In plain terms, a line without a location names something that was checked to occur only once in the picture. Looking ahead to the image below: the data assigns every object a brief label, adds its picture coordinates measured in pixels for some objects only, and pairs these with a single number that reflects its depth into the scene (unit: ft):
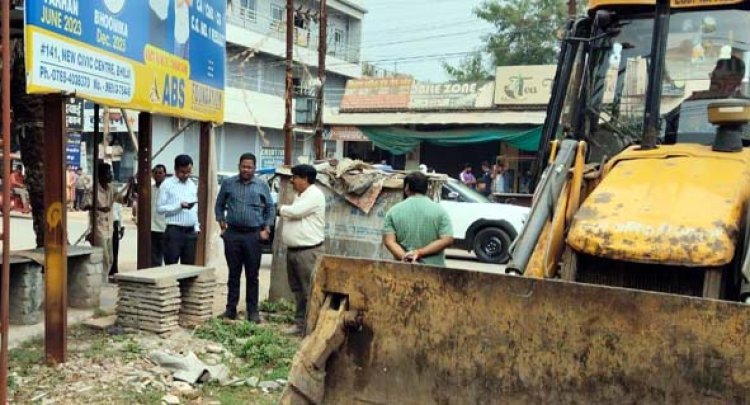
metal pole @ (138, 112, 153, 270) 30.27
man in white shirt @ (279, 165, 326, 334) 24.49
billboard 17.97
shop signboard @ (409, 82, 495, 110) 78.95
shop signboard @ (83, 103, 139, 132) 84.69
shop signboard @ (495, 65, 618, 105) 75.10
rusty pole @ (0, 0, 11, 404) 13.71
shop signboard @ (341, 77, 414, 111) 84.02
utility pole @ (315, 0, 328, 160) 60.47
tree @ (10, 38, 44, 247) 27.73
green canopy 74.13
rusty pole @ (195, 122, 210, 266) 31.91
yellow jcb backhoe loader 10.59
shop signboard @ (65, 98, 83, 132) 52.65
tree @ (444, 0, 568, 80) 126.62
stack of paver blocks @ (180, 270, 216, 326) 24.91
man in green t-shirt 19.44
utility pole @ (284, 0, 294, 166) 57.57
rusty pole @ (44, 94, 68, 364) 19.24
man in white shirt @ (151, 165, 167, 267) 31.07
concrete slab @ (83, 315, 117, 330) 23.75
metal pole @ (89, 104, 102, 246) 31.32
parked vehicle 44.70
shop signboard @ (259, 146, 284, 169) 105.60
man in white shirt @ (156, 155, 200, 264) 28.99
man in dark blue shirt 25.53
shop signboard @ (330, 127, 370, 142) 89.92
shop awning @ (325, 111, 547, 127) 75.00
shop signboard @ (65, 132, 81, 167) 81.10
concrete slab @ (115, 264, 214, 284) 23.06
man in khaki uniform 31.55
